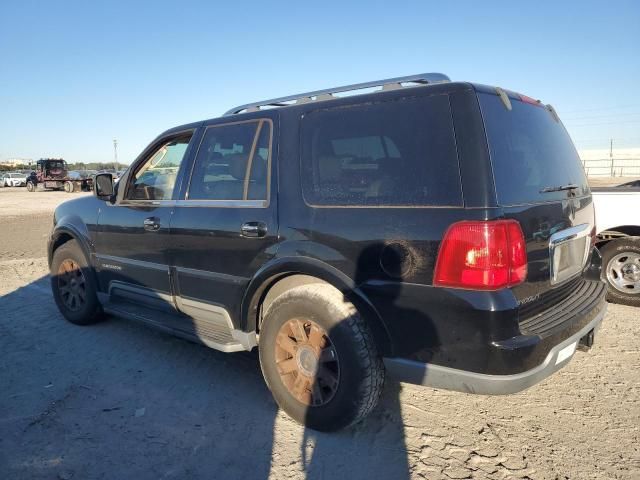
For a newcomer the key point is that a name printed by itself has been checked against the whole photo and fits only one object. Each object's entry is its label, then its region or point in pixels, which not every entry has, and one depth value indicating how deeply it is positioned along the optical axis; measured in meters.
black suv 2.21
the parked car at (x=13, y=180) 43.88
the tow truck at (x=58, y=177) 31.53
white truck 4.85
